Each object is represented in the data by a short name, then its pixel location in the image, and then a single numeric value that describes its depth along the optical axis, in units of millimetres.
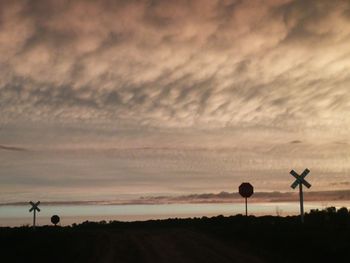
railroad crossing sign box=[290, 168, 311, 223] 30422
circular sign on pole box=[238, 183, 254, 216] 40062
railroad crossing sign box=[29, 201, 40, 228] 48844
